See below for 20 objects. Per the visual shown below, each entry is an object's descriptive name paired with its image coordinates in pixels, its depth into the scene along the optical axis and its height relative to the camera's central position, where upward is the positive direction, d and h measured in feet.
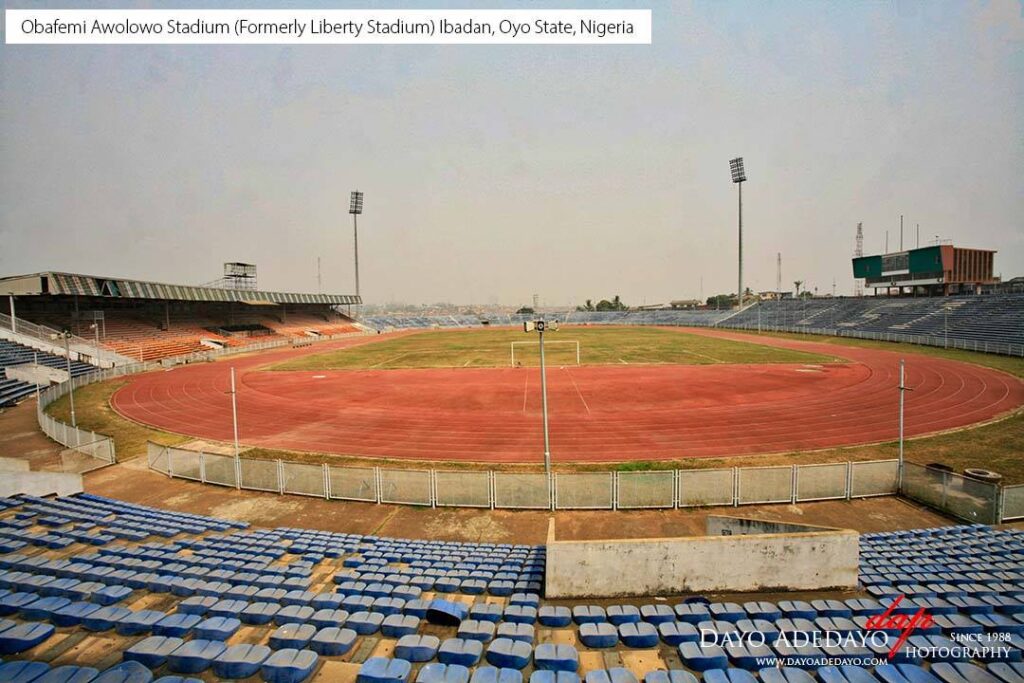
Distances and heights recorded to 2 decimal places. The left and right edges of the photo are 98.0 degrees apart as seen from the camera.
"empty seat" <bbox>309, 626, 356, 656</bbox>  20.26 -14.95
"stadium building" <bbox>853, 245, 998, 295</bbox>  230.07 +17.32
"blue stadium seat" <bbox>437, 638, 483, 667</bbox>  19.39 -14.88
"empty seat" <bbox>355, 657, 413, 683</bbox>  17.49 -14.31
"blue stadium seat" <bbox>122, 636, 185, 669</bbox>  19.11 -14.47
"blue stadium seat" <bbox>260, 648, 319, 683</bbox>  18.20 -14.53
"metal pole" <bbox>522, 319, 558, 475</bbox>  47.09 -1.80
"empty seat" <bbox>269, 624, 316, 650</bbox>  20.66 -15.06
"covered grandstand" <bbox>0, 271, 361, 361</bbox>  150.27 +2.13
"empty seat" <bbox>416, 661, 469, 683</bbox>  17.65 -14.51
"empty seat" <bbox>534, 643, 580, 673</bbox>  18.67 -14.81
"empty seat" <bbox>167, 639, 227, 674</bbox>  18.69 -14.46
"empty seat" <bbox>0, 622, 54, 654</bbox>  19.85 -14.23
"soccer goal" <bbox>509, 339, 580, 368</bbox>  157.48 -17.28
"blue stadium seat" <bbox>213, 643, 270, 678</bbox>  18.43 -14.44
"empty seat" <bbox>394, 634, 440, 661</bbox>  19.45 -14.78
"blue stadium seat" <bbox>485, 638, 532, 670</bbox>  18.97 -14.72
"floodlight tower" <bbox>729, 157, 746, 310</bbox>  320.21 +94.64
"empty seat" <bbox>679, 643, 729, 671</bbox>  18.94 -15.01
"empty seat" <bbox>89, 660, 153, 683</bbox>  16.87 -13.67
